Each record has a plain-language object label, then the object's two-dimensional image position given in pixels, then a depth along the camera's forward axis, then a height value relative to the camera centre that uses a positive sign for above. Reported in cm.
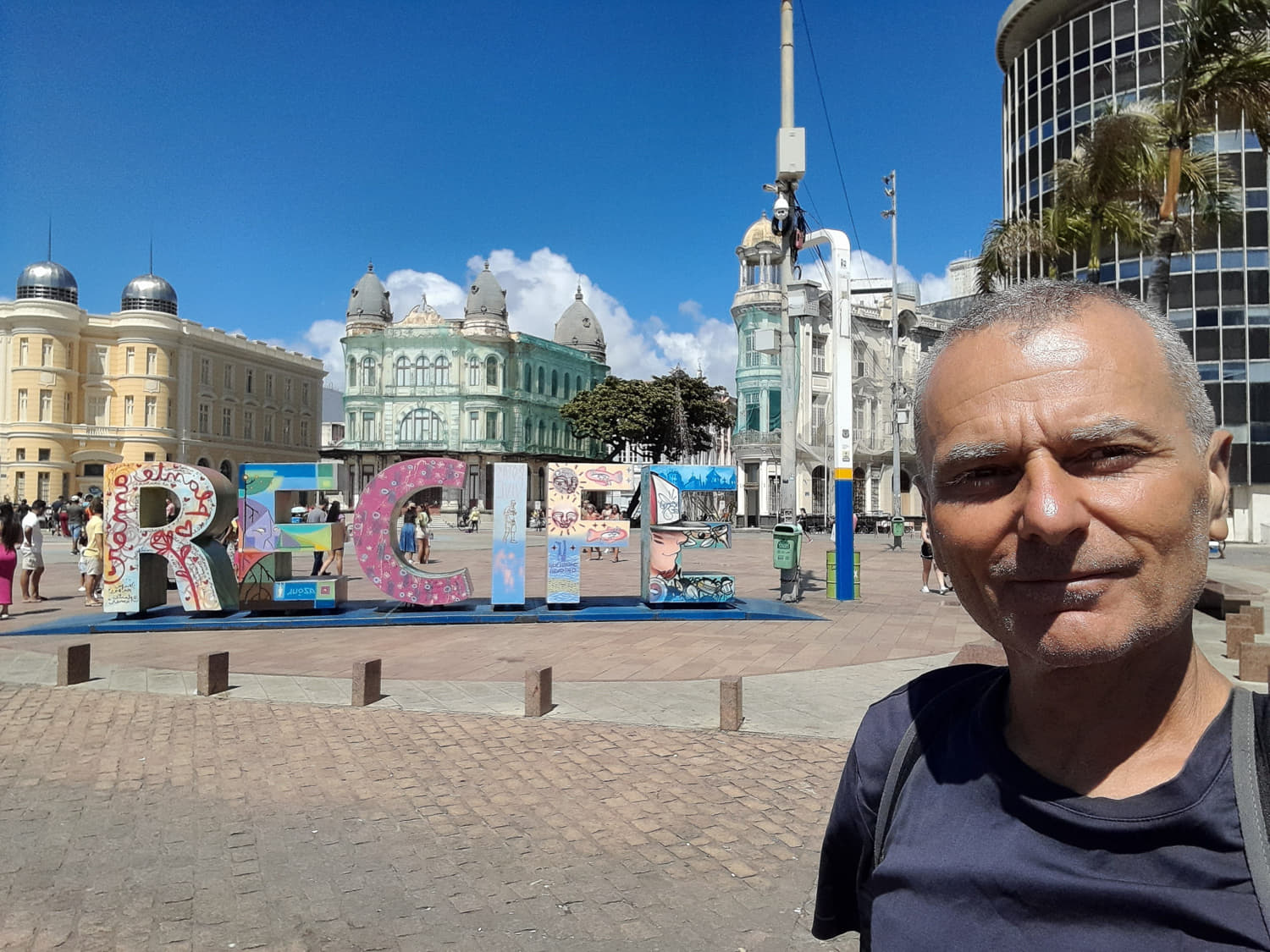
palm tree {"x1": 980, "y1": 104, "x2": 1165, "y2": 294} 1269 +551
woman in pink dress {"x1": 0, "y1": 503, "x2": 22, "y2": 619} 1316 -65
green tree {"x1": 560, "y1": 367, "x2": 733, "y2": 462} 4650 +552
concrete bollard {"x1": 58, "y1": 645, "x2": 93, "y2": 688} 882 -162
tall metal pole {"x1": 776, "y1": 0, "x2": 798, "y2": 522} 1597 +340
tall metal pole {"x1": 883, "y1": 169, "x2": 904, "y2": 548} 3225 +608
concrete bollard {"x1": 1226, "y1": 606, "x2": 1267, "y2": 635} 1019 -129
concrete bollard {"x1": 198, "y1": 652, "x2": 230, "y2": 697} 833 -161
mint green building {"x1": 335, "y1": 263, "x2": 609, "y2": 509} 5644 +795
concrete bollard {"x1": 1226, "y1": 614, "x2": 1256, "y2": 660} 932 -136
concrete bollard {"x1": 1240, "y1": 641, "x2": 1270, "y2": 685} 812 -148
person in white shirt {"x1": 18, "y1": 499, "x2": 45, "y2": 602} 1520 -85
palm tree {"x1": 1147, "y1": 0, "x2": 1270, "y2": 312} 1009 +553
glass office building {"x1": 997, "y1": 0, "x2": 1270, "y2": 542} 3488 +1059
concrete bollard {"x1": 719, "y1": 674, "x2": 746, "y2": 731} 698 -159
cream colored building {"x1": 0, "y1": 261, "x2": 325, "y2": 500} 4741 +745
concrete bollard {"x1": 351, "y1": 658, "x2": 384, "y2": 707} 790 -162
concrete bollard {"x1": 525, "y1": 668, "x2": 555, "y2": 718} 750 -161
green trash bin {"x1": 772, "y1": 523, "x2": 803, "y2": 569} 1471 -64
